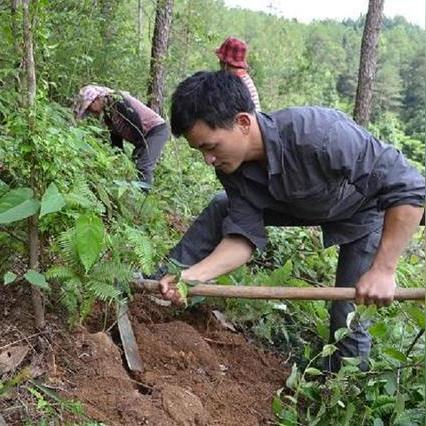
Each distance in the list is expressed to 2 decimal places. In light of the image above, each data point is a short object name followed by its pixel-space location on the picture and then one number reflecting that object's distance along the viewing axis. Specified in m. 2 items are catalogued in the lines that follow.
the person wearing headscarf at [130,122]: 5.62
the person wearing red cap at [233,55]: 6.38
